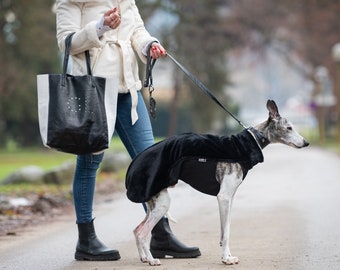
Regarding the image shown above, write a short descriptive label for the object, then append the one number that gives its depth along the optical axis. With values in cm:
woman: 1323
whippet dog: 1242
